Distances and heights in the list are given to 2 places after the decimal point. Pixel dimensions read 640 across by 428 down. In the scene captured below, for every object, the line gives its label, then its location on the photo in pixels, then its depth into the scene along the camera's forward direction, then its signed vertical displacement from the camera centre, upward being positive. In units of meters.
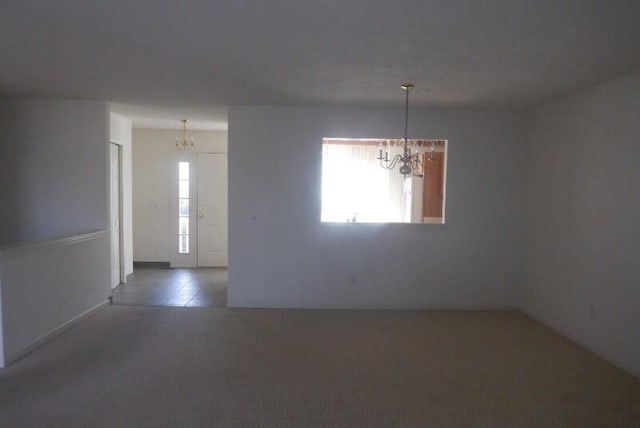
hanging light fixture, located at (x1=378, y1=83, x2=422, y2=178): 4.29 +0.74
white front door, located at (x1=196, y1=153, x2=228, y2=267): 8.13 -0.22
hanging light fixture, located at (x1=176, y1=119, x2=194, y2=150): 7.57 +0.83
